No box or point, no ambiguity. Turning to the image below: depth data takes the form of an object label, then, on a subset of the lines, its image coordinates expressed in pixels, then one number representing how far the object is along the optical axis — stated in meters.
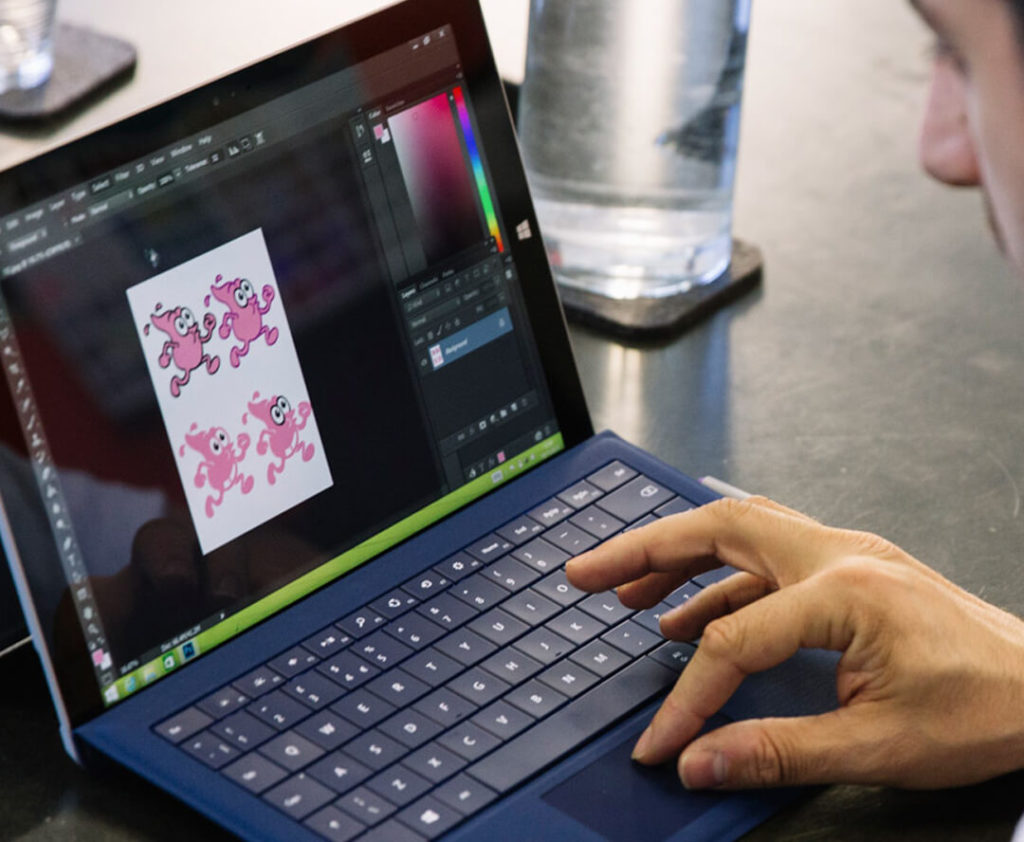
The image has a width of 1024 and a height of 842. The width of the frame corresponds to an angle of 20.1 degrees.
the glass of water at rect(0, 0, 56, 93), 1.58
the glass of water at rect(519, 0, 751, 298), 1.45
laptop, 1.13
